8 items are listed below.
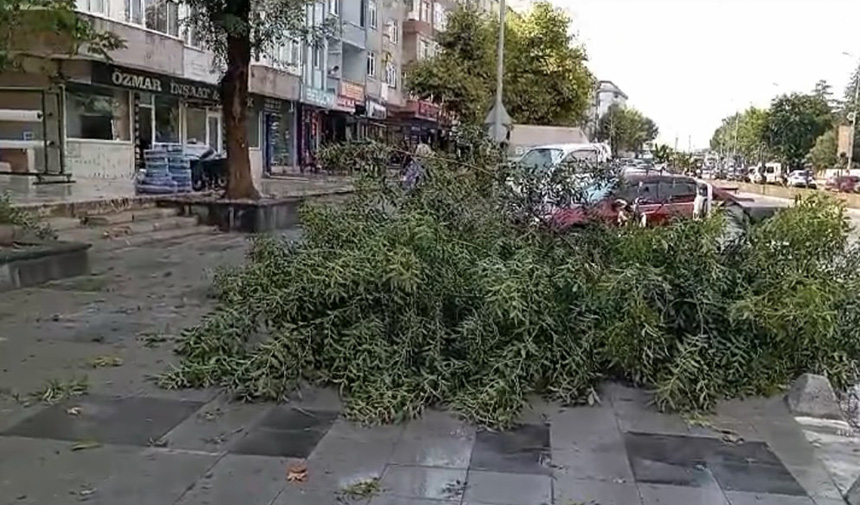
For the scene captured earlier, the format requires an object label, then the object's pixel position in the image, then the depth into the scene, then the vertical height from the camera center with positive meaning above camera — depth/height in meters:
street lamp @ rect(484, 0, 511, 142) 19.26 +0.85
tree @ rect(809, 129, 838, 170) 59.88 +0.71
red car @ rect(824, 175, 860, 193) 43.39 -1.02
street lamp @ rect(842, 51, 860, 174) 53.30 +3.09
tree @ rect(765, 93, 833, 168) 63.62 +2.77
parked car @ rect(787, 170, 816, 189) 50.92 -0.98
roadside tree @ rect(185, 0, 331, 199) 16.12 +2.08
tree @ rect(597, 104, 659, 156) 88.31 +3.51
